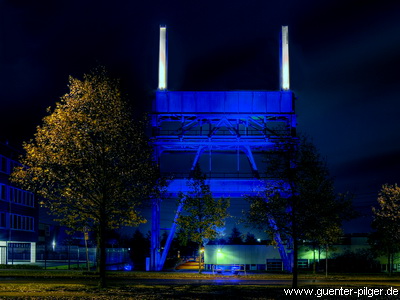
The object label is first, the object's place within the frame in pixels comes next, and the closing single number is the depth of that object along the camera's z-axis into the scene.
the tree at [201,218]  44.62
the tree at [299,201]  27.12
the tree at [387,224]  46.69
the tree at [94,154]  27.12
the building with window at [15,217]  61.50
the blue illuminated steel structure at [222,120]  57.00
